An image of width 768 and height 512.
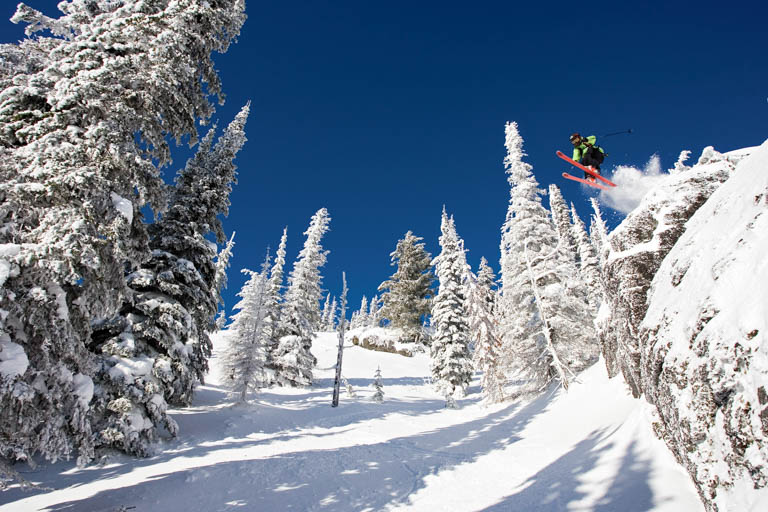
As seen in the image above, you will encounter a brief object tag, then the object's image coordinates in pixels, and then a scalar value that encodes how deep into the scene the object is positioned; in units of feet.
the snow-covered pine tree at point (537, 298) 59.26
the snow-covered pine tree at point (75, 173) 19.58
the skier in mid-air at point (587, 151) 45.96
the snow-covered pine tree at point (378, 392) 77.00
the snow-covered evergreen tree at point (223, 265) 93.71
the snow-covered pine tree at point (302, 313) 86.79
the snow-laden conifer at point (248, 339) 66.39
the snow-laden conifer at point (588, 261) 101.51
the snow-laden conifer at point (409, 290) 133.23
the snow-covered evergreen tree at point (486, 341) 68.13
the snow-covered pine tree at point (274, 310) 85.31
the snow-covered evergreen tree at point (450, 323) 80.23
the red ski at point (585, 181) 50.01
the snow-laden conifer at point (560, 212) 109.53
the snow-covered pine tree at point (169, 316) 33.88
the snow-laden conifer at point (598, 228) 126.11
